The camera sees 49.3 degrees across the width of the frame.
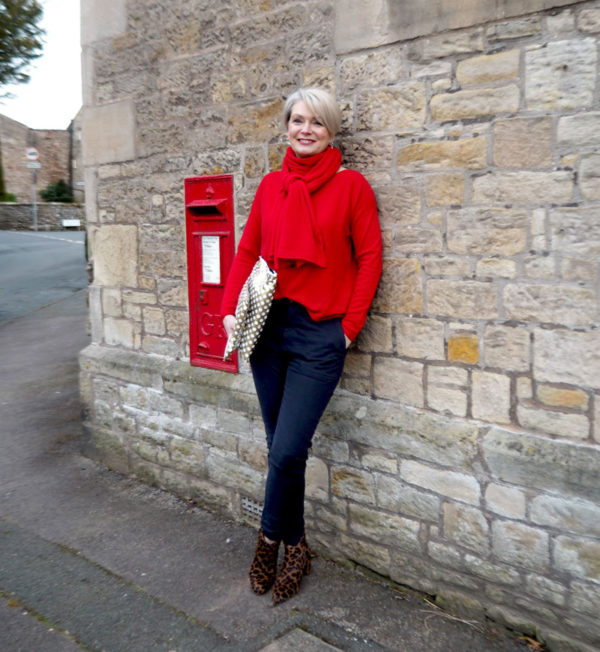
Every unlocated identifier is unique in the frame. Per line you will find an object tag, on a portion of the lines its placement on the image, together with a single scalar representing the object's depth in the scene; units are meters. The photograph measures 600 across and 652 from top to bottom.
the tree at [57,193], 37.23
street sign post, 24.92
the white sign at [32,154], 24.98
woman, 2.87
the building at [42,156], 39.81
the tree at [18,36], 15.02
